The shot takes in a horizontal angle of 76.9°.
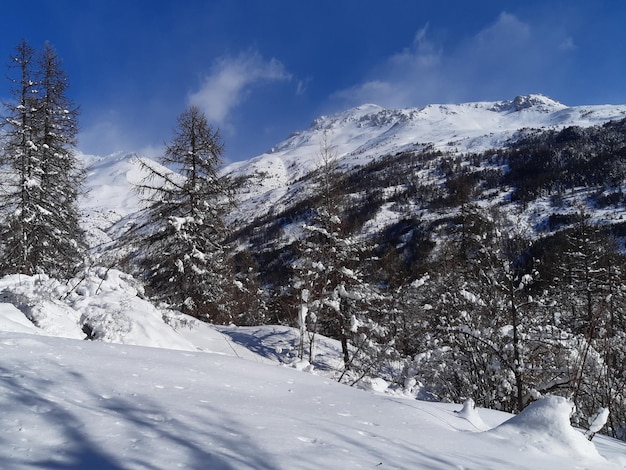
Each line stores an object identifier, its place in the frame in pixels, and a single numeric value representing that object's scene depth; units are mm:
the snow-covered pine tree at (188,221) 14602
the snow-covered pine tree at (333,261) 13547
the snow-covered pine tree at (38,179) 12633
